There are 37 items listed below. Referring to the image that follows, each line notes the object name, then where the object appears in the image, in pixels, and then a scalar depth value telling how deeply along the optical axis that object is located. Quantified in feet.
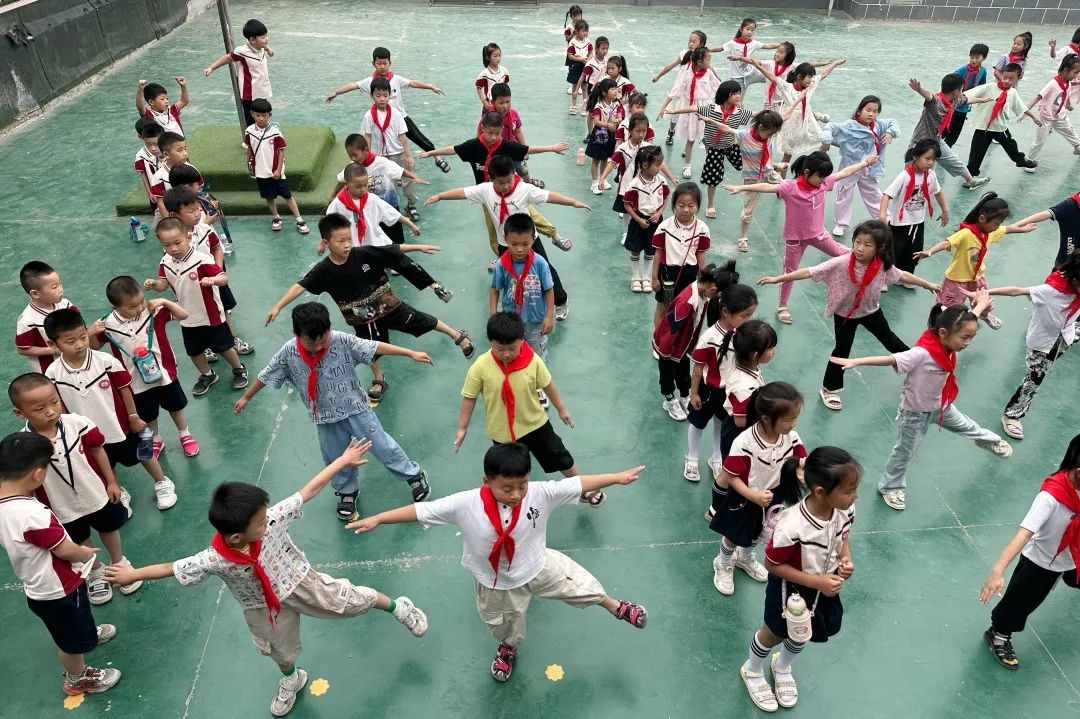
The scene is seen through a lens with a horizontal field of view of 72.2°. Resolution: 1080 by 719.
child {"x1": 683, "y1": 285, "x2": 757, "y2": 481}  12.36
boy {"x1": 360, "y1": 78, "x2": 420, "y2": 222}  22.57
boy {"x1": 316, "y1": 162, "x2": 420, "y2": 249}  17.02
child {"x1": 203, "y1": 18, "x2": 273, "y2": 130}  25.61
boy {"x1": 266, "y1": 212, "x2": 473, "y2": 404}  14.29
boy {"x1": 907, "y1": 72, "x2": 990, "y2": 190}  23.04
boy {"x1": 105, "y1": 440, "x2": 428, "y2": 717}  8.83
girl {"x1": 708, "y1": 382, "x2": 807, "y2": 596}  10.30
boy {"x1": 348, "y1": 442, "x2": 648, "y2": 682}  9.33
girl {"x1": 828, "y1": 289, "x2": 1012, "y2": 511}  12.46
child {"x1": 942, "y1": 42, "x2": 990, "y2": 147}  27.17
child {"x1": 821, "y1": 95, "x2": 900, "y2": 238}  21.68
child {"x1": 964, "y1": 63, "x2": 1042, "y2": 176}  25.93
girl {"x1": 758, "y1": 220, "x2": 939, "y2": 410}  14.73
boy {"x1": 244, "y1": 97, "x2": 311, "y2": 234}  21.99
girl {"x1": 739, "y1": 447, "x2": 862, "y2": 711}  8.85
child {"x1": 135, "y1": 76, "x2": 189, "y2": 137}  22.62
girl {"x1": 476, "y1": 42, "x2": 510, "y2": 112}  27.17
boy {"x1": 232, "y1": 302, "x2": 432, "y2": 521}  11.91
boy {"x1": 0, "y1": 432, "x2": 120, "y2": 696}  9.29
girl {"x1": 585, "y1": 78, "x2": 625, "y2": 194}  25.08
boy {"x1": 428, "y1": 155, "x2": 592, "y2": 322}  16.97
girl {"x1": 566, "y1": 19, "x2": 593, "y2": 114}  32.84
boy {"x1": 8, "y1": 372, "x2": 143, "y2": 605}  10.37
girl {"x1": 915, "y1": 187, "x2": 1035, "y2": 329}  15.79
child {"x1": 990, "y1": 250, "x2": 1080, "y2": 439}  14.30
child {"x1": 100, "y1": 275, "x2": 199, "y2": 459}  13.19
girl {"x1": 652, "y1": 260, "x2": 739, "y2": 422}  13.48
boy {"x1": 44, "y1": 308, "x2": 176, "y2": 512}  11.53
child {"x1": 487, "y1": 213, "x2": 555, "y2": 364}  14.30
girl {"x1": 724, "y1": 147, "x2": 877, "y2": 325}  17.75
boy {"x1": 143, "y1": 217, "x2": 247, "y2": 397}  15.24
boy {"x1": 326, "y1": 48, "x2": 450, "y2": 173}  24.00
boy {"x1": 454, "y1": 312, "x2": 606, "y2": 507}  11.54
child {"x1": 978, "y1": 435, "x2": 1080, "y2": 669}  9.79
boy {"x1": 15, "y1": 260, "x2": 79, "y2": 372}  12.76
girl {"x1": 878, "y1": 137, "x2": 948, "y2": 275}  18.16
